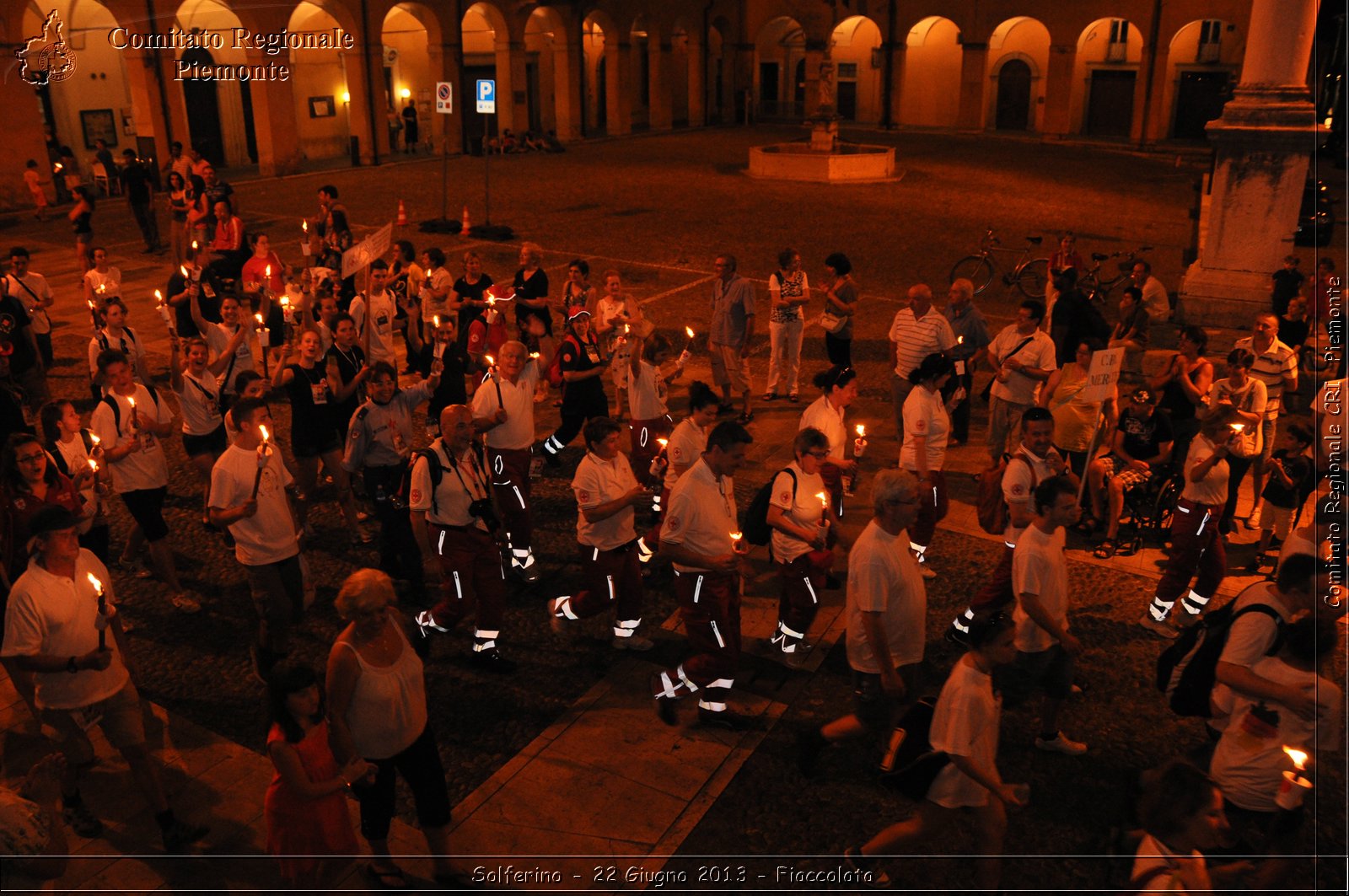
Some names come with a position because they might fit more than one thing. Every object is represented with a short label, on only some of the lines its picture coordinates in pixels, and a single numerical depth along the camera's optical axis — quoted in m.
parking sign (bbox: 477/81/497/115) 19.08
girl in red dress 4.29
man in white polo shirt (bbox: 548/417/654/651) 6.59
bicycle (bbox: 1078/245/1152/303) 16.28
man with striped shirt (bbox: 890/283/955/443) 9.15
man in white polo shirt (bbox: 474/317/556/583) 7.96
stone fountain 29.75
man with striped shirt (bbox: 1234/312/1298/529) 8.73
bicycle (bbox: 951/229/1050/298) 17.61
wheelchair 8.65
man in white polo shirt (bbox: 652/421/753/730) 6.01
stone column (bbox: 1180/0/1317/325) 12.09
